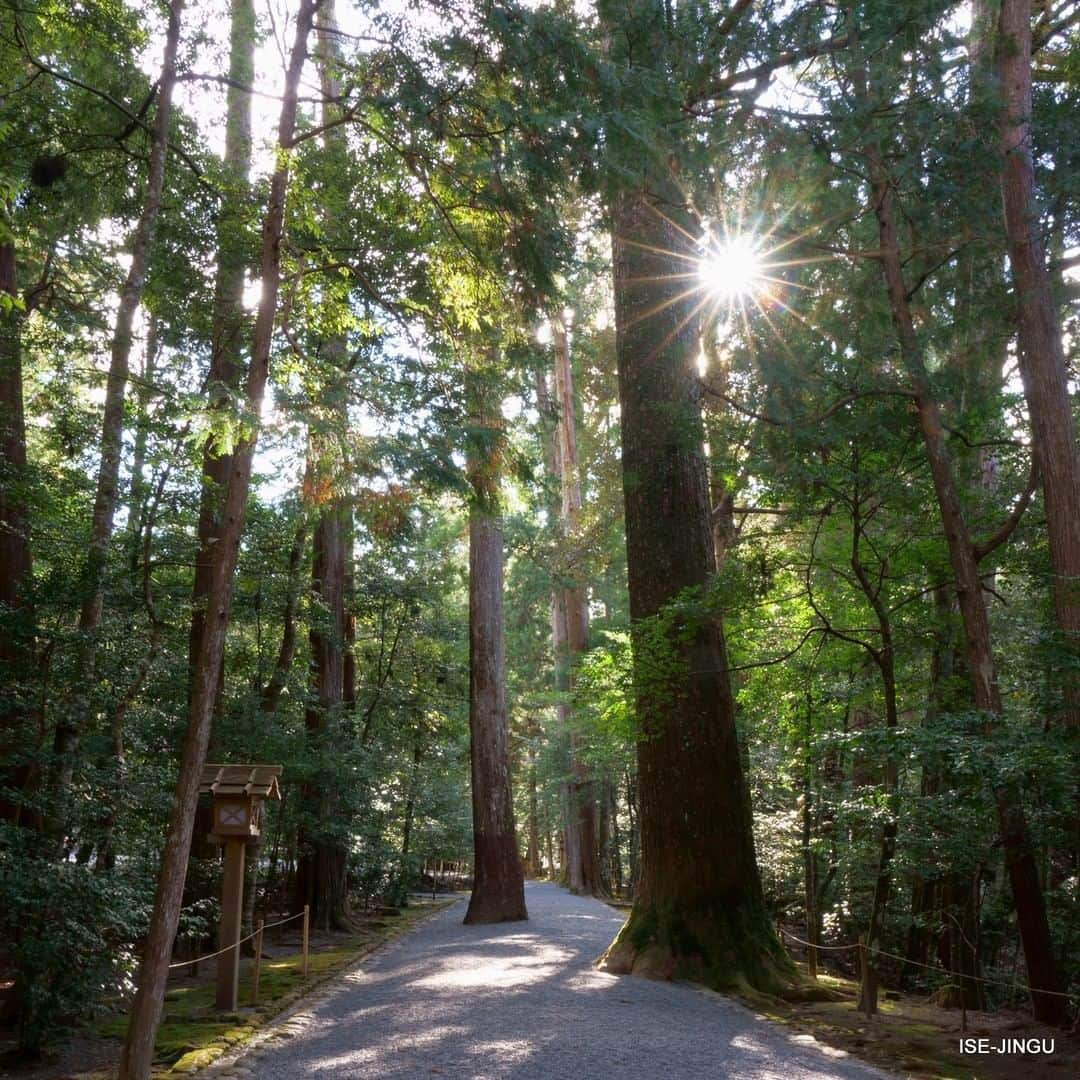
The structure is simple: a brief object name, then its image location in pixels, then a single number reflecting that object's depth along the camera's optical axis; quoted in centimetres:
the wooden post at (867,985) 651
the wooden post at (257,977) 710
